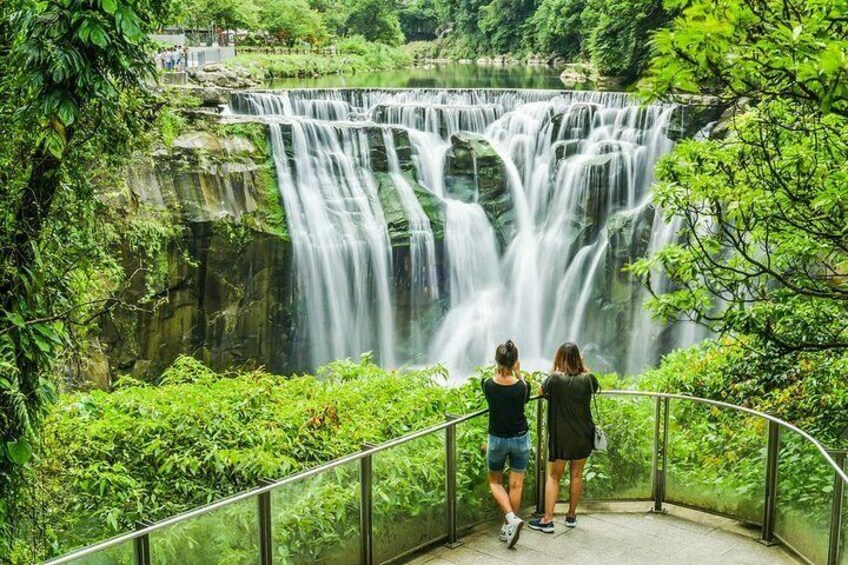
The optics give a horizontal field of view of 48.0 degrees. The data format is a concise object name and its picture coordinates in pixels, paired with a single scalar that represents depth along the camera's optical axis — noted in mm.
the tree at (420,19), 92250
